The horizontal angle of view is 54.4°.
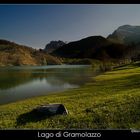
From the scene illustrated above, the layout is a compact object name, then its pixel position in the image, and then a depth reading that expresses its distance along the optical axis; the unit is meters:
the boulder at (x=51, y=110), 3.83
